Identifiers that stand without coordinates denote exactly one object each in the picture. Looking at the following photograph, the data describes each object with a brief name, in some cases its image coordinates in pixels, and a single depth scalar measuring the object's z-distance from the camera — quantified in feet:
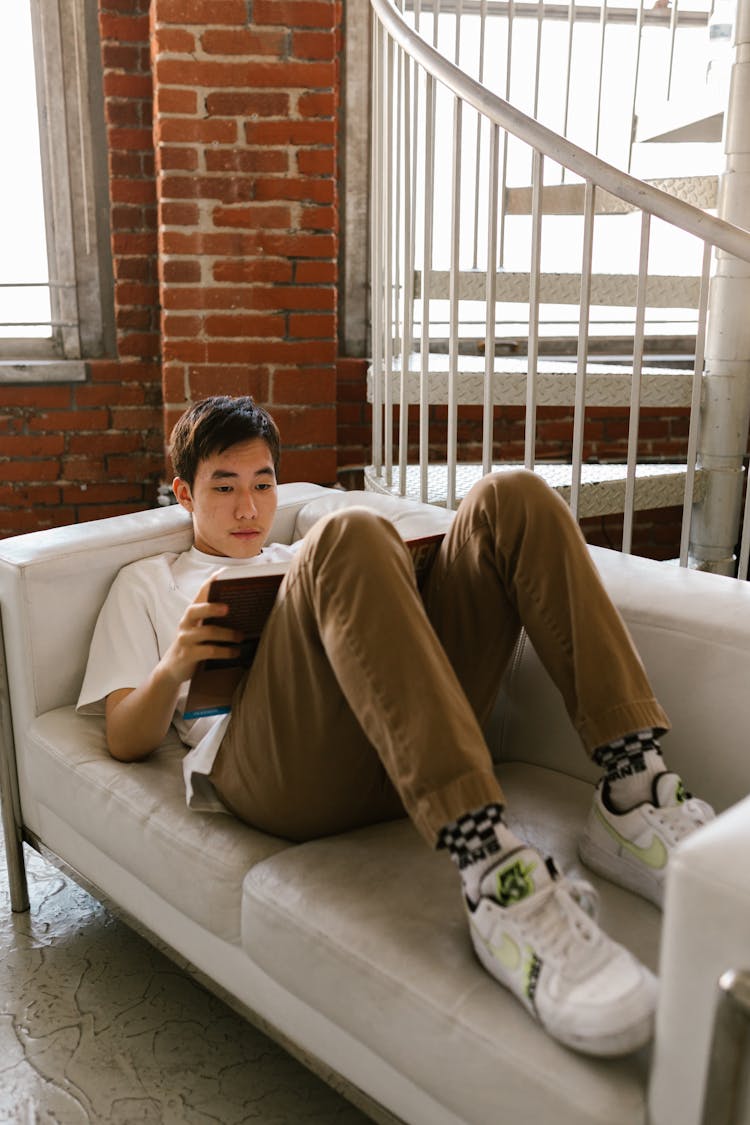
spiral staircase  6.91
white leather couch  2.89
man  3.33
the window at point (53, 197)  9.98
